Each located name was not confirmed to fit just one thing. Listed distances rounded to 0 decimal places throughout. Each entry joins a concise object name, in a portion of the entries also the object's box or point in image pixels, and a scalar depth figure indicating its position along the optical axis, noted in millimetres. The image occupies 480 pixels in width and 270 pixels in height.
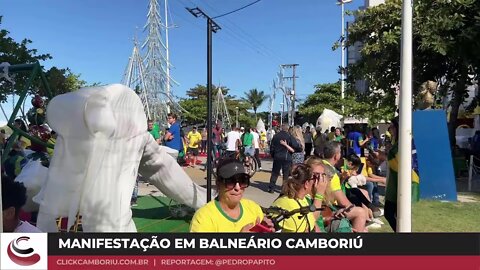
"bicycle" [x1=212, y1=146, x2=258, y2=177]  11867
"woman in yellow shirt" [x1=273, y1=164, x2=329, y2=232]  3168
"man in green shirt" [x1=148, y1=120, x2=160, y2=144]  9016
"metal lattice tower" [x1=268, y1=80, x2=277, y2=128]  46300
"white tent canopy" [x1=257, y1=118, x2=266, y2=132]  28334
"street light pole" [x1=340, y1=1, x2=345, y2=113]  12402
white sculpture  3506
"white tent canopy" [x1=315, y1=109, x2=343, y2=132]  22406
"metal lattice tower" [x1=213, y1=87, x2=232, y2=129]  46397
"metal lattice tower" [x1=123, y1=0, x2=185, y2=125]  27250
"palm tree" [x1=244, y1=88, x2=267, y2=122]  83188
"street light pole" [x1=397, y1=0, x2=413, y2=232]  4422
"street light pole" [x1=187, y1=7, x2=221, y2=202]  5055
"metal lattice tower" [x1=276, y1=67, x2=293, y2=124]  43344
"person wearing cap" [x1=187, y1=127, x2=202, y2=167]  15438
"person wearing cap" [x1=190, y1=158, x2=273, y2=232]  2570
